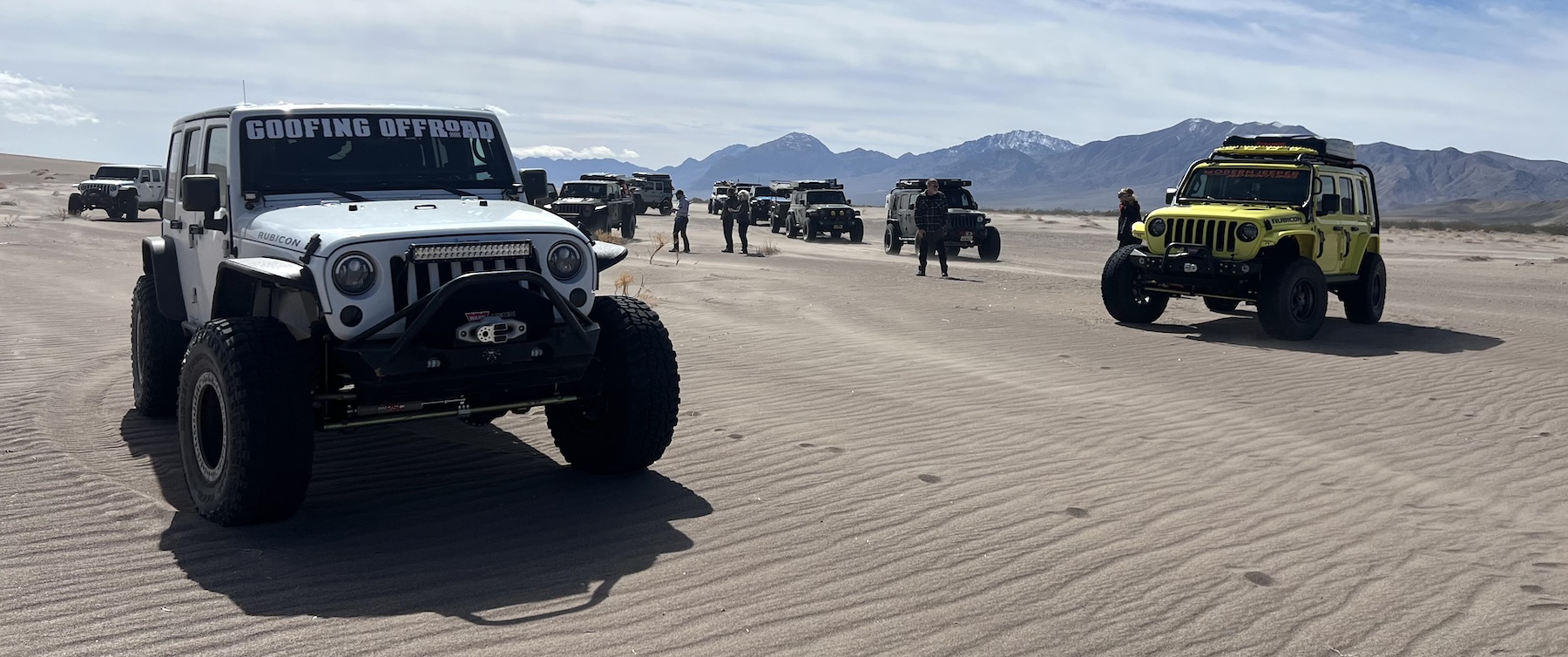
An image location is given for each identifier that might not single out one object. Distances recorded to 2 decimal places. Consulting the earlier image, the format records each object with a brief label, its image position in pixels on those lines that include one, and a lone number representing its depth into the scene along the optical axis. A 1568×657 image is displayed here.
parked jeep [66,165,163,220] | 35.56
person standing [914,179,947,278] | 19.70
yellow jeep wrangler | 12.75
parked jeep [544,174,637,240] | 31.06
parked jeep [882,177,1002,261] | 26.53
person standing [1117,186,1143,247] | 17.92
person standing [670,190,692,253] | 26.08
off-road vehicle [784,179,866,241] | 34.34
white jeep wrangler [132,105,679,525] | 5.16
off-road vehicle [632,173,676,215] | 53.25
